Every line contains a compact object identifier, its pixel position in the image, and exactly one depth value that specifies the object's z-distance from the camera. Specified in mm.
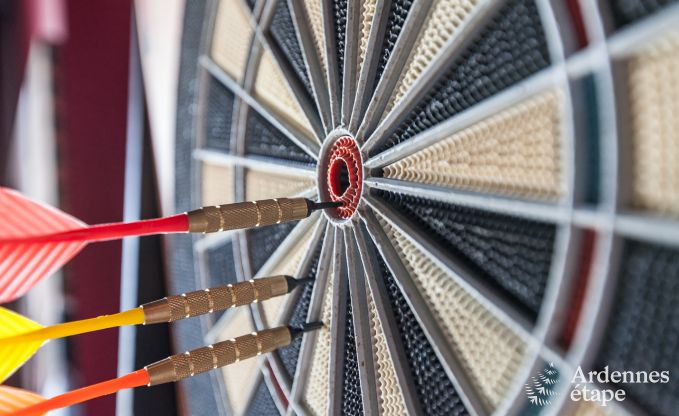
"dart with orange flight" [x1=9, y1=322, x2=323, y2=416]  289
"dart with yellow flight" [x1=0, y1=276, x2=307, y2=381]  284
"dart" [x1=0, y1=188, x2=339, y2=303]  286
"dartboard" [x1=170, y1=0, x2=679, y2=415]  223
